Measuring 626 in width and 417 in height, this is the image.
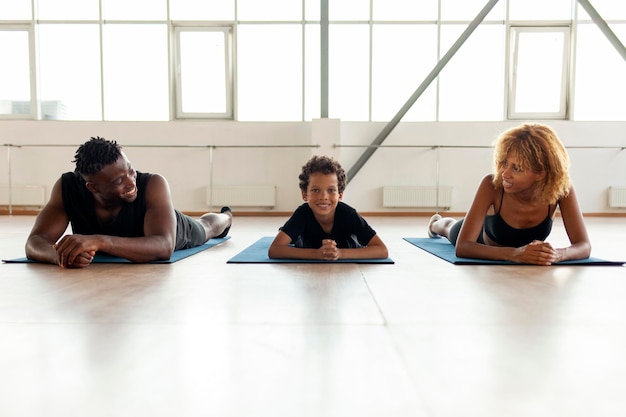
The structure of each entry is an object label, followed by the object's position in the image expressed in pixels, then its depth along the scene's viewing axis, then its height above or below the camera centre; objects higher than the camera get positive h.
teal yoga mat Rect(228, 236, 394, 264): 2.16 -0.46
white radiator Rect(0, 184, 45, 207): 6.47 -0.45
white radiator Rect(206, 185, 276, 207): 6.46 -0.44
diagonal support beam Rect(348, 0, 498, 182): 6.11 +0.97
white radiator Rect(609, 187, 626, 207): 6.41 -0.44
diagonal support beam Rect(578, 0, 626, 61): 5.93 +1.74
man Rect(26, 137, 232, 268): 1.89 -0.23
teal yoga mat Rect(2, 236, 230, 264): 2.13 -0.45
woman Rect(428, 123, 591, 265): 1.97 -0.18
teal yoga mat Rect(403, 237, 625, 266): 2.12 -0.47
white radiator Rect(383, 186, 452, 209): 6.42 -0.46
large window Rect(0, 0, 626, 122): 6.52 +1.42
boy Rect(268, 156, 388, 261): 2.12 -0.30
